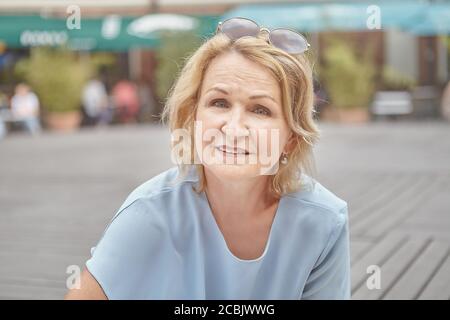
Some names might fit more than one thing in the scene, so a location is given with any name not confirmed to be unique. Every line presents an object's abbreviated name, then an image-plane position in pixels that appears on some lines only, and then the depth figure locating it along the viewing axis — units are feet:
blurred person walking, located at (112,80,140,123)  46.09
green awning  40.81
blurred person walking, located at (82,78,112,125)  44.68
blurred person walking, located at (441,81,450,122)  39.82
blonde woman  4.41
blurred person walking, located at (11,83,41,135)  41.16
